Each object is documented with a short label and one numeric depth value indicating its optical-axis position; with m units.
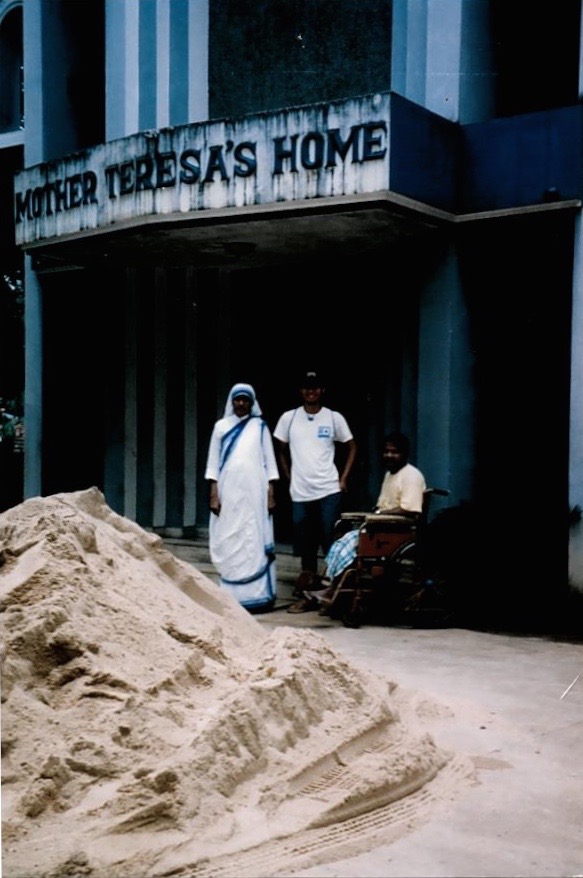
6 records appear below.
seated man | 7.36
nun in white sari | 8.21
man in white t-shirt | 8.48
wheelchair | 7.26
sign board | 7.59
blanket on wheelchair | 7.32
